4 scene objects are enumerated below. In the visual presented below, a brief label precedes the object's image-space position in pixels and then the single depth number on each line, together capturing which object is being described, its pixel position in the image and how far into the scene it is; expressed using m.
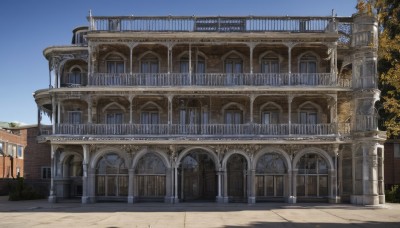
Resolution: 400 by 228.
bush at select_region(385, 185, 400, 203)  34.69
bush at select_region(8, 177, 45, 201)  36.12
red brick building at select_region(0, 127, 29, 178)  48.06
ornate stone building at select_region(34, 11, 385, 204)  32.19
